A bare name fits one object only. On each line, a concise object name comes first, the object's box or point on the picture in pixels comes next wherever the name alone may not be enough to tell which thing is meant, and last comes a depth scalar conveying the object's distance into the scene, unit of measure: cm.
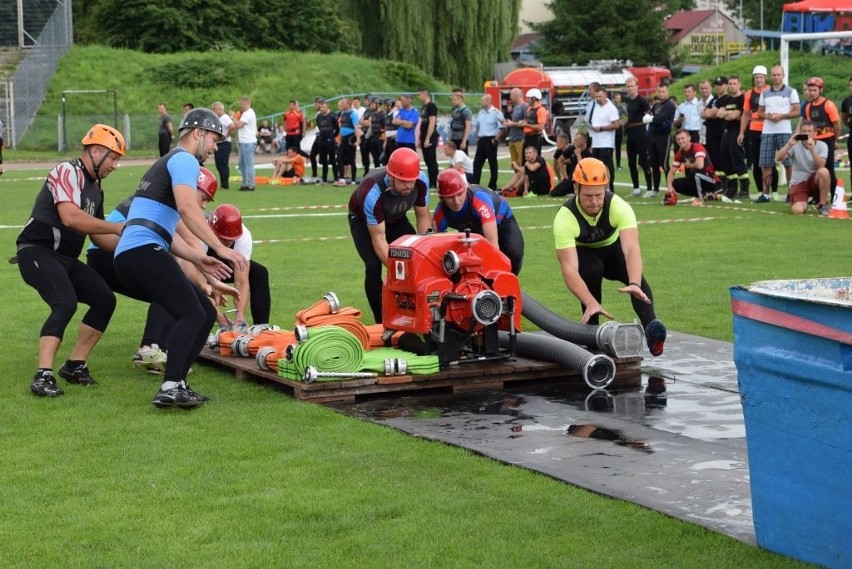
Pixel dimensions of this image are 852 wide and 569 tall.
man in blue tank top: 808
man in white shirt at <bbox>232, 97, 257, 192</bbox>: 2809
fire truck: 4741
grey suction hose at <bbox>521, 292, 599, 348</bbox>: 933
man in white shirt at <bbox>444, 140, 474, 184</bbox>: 2489
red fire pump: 875
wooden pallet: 856
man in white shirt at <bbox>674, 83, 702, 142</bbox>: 2472
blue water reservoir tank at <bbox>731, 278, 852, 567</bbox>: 474
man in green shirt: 915
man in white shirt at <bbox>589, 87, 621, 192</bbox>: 2252
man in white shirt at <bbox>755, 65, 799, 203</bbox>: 2066
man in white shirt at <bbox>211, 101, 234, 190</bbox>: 2766
